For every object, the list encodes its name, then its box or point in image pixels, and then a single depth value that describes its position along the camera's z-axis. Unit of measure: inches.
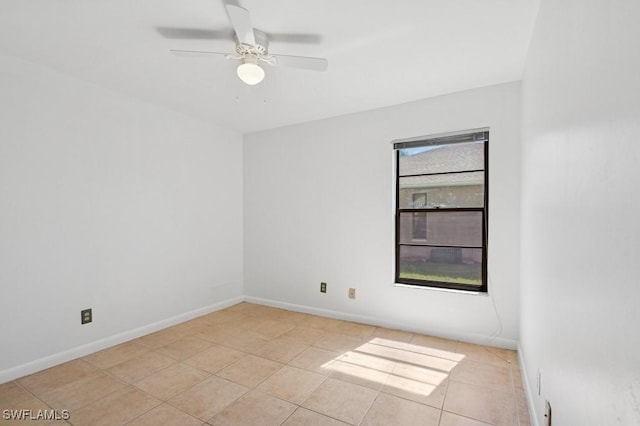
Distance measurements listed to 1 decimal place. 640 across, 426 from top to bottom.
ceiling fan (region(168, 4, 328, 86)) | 75.4
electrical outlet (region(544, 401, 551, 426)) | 53.4
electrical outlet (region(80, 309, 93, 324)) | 105.4
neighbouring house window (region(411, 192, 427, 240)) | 126.4
